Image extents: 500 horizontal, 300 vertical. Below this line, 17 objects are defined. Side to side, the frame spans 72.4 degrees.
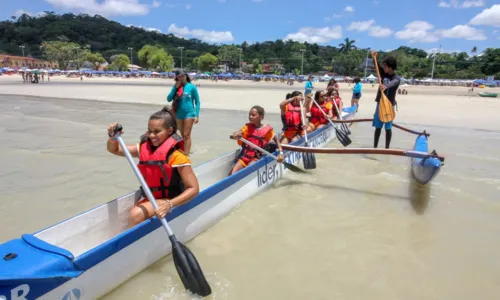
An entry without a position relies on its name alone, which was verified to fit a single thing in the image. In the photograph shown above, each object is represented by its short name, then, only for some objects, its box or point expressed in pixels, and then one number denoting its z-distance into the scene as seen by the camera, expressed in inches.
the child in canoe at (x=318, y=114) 347.9
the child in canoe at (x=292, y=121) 282.5
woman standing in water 259.0
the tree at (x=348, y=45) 5112.7
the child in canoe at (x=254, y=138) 210.4
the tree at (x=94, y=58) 3820.6
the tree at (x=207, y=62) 3892.2
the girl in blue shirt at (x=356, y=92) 625.3
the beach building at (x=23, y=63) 3644.2
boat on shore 1292.0
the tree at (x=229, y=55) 4330.7
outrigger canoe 83.0
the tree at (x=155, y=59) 3759.8
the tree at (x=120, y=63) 3686.0
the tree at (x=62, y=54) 3671.3
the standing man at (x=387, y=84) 268.3
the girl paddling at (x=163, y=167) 123.2
